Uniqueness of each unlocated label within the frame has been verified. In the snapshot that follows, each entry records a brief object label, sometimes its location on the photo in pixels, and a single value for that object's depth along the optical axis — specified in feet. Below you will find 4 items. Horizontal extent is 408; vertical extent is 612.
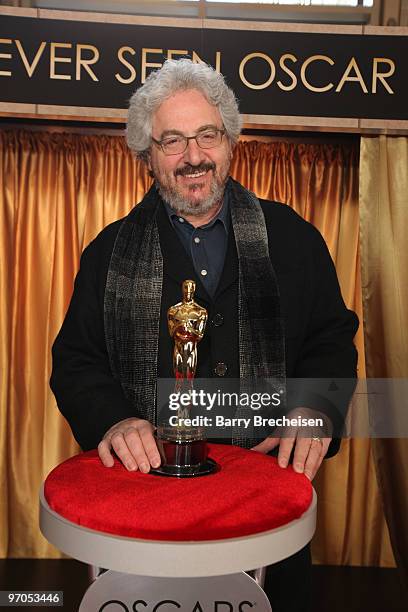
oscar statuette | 3.18
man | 4.35
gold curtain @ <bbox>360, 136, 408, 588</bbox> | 6.75
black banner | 5.49
